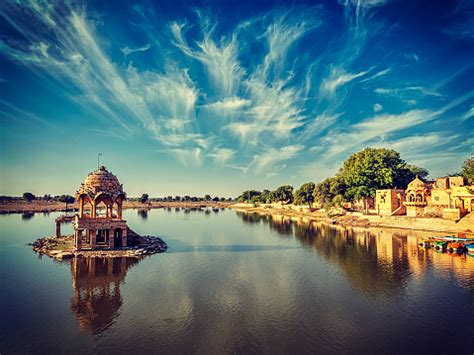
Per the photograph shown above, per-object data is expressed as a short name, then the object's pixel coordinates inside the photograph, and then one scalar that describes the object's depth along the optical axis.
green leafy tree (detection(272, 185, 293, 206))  155.25
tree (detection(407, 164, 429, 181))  115.04
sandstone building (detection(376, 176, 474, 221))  62.84
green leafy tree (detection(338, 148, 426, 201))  87.81
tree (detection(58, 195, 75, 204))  187.70
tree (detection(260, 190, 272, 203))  172.99
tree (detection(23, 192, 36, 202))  187.75
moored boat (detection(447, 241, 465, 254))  43.47
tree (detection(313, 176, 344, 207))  95.44
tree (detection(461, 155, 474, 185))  69.62
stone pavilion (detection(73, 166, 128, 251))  42.25
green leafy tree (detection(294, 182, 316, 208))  121.12
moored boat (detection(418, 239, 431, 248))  47.26
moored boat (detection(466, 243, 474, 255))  41.69
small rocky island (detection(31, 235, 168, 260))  40.47
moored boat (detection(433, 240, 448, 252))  45.12
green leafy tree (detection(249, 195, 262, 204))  191.38
